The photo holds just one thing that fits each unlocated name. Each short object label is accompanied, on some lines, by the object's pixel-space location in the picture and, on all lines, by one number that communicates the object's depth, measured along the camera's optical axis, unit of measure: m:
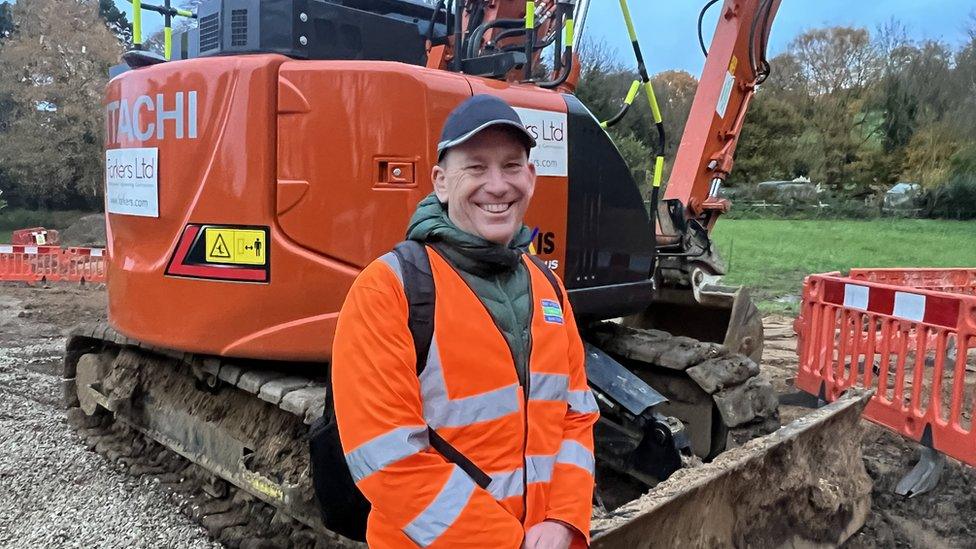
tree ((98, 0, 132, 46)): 34.91
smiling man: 1.60
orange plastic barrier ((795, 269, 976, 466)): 3.92
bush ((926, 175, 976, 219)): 27.05
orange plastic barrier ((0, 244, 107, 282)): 14.20
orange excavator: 2.96
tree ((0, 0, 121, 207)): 26.50
